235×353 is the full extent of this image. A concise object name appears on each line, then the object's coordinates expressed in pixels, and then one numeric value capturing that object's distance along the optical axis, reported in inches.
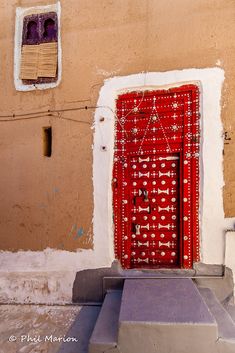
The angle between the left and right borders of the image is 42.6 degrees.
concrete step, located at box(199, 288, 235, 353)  95.4
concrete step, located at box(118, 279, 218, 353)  94.7
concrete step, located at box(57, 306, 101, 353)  111.0
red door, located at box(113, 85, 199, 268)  151.9
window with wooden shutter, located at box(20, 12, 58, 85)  172.6
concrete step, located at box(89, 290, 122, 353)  98.1
